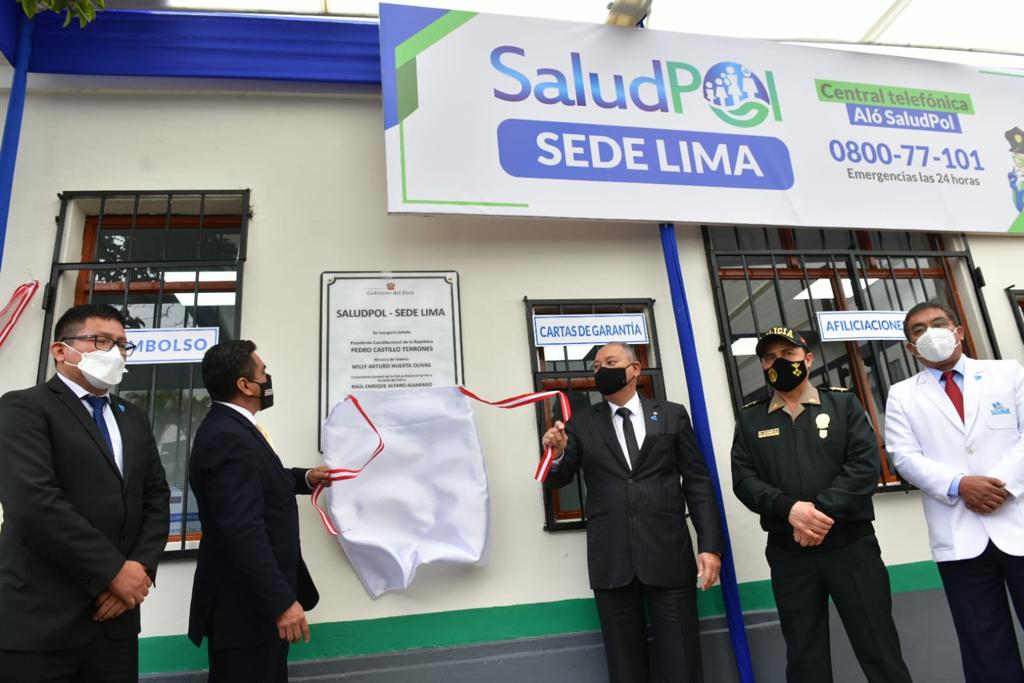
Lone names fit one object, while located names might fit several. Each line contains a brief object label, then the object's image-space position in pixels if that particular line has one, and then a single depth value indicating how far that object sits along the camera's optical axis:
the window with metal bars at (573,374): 3.48
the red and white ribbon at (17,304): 3.26
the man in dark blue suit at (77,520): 1.83
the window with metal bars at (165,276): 3.35
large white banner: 3.58
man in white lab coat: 2.41
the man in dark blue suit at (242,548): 2.10
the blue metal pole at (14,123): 3.30
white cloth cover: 3.11
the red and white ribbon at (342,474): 2.96
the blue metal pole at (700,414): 3.21
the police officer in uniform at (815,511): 2.48
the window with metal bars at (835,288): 3.96
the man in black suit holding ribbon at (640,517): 2.71
